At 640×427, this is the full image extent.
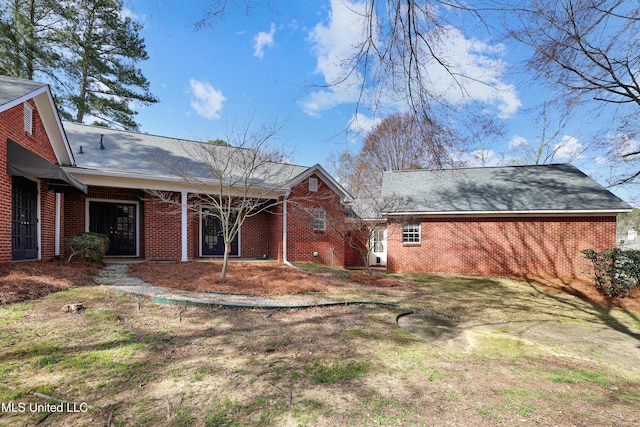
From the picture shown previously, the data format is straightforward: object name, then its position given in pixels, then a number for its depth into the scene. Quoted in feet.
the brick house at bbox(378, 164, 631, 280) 39.55
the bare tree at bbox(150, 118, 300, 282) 31.73
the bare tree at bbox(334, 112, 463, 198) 81.56
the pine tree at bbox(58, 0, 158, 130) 56.29
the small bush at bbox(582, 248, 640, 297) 31.42
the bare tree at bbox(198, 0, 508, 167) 10.38
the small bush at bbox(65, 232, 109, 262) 30.40
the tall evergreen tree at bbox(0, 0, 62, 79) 53.52
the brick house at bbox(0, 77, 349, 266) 24.11
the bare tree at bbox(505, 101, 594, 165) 72.95
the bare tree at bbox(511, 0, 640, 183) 20.43
